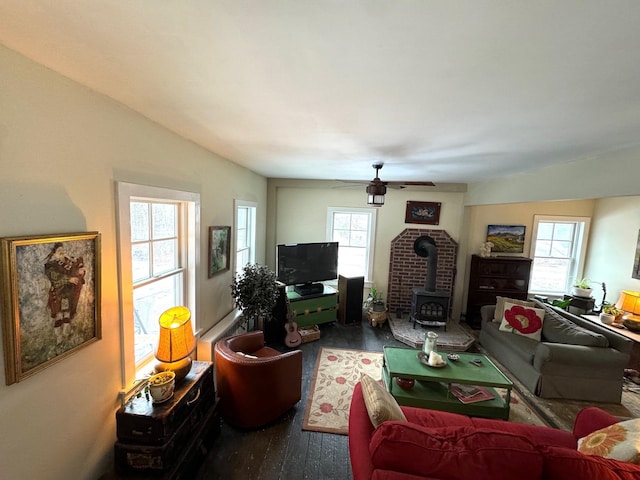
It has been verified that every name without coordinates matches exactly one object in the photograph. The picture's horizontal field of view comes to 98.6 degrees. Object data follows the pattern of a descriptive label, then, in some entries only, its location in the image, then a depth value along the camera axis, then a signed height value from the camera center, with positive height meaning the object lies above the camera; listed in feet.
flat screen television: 13.67 -2.18
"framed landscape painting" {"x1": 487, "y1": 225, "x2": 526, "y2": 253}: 16.57 -0.38
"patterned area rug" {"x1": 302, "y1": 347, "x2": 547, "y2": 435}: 8.33 -5.92
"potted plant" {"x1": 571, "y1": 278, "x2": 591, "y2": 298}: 14.61 -2.90
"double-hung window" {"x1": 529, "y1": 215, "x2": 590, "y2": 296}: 16.70 -1.11
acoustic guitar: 12.61 -5.26
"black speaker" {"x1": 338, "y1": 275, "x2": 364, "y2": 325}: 15.40 -4.31
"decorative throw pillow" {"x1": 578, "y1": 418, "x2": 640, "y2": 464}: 4.46 -3.54
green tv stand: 13.67 -4.43
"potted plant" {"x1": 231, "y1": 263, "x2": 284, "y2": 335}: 10.79 -2.93
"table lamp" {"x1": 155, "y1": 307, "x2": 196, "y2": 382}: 6.17 -2.92
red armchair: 7.60 -4.74
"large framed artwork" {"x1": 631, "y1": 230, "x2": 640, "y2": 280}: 13.58 -1.31
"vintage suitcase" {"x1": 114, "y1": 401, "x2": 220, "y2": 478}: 5.41 -4.90
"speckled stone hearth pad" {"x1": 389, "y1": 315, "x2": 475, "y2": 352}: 13.25 -5.51
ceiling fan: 9.79 +1.30
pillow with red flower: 11.02 -3.64
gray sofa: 9.31 -4.50
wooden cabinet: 15.83 -2.79
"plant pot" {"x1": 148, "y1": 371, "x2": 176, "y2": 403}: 5.71 -3.62
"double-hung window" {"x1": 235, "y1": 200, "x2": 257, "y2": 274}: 13.07 -0.89
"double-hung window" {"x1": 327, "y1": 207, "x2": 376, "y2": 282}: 16.90 -0.91
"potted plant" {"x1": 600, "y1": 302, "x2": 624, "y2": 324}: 12.71 -3.62
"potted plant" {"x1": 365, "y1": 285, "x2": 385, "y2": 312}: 15.81 -4.47
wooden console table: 11.26 -4.28
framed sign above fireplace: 16.49 +0.87
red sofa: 3.98 -3.37
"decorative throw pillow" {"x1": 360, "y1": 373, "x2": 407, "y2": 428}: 5.11 -3.50
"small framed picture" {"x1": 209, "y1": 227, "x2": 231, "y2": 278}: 9.47 -1.19
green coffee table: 8.11 -4.75
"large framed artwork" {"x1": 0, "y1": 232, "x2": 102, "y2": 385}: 3.65 -1.37
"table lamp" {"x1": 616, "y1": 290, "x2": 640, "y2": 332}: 12.02 -3.25
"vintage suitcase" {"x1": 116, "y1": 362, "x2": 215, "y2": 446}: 5.43 -4.16
